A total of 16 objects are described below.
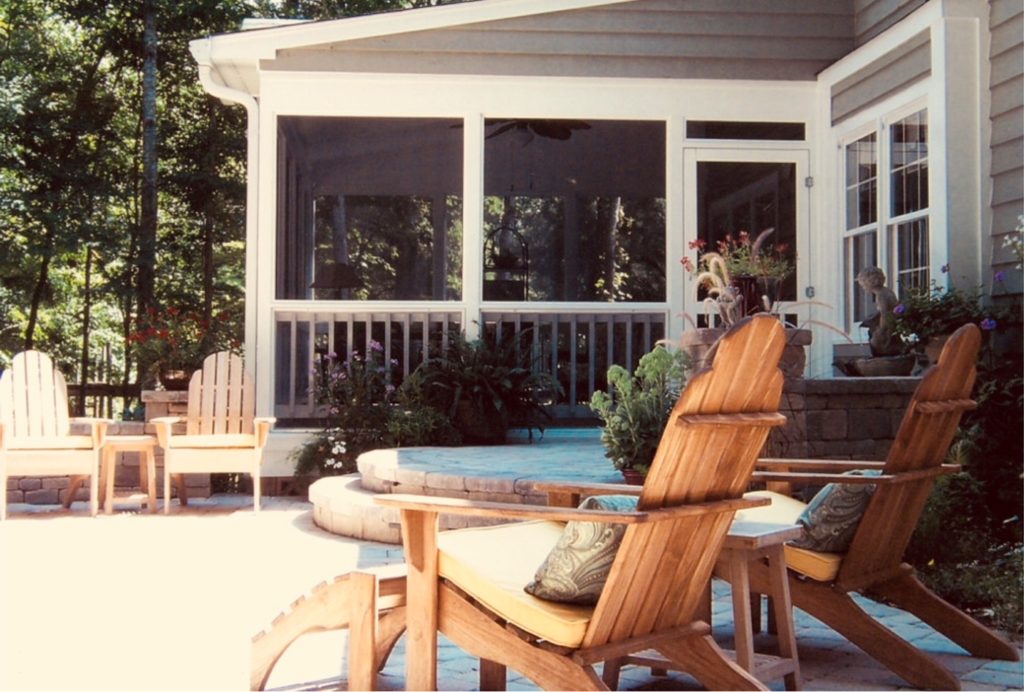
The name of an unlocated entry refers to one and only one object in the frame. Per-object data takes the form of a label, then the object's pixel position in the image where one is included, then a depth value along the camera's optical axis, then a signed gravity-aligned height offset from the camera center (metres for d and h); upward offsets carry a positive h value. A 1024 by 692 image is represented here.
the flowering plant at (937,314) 6.39 +0.28
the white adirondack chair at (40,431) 7.13 -0.40
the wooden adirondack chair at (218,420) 7.41 -0.34
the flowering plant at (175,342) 8.59 +0.18
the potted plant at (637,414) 5.62 -0.23
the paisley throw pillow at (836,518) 3.53 -0.45
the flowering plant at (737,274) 6.14 +0.55
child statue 6.79 +0.28
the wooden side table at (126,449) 7.54 -0.58
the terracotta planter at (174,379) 8.60 -0.09
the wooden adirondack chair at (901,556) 3.43 -0.56
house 8.19 +1.82
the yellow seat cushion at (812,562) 3.49 -0.57
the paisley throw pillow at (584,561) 2.64 -0.43
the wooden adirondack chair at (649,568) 2.55 -0.45
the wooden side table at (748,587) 3.08 -0.58
